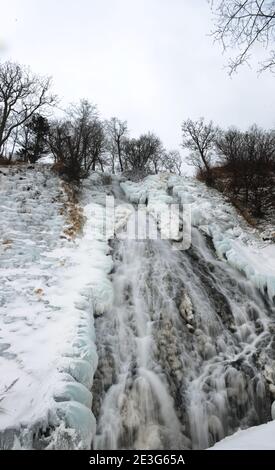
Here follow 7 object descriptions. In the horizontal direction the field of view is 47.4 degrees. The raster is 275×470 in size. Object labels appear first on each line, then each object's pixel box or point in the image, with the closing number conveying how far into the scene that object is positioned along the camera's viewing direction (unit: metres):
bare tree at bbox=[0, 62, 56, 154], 16.73
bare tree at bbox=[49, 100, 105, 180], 13.43
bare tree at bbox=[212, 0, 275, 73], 3.78
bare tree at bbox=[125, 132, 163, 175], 25.42
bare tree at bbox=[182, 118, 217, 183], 20.67
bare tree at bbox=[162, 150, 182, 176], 32.44
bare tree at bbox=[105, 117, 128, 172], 26.36
